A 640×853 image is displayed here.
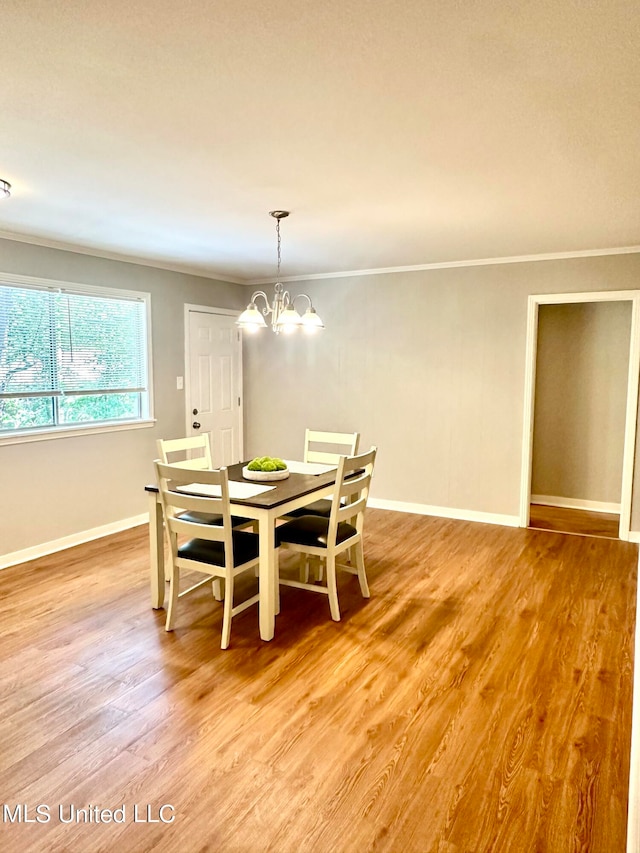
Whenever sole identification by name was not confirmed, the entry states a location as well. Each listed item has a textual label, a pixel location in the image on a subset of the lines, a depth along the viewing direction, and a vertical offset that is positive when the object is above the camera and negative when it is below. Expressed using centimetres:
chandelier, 319 +36
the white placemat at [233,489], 298 -64
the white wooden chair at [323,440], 424 -49
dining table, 282 -71
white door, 561 -5
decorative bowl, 332 -60
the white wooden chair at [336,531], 311 -93
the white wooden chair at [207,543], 277 -94
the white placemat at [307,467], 364 -62
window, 396 +15
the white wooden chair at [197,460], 334 -58
